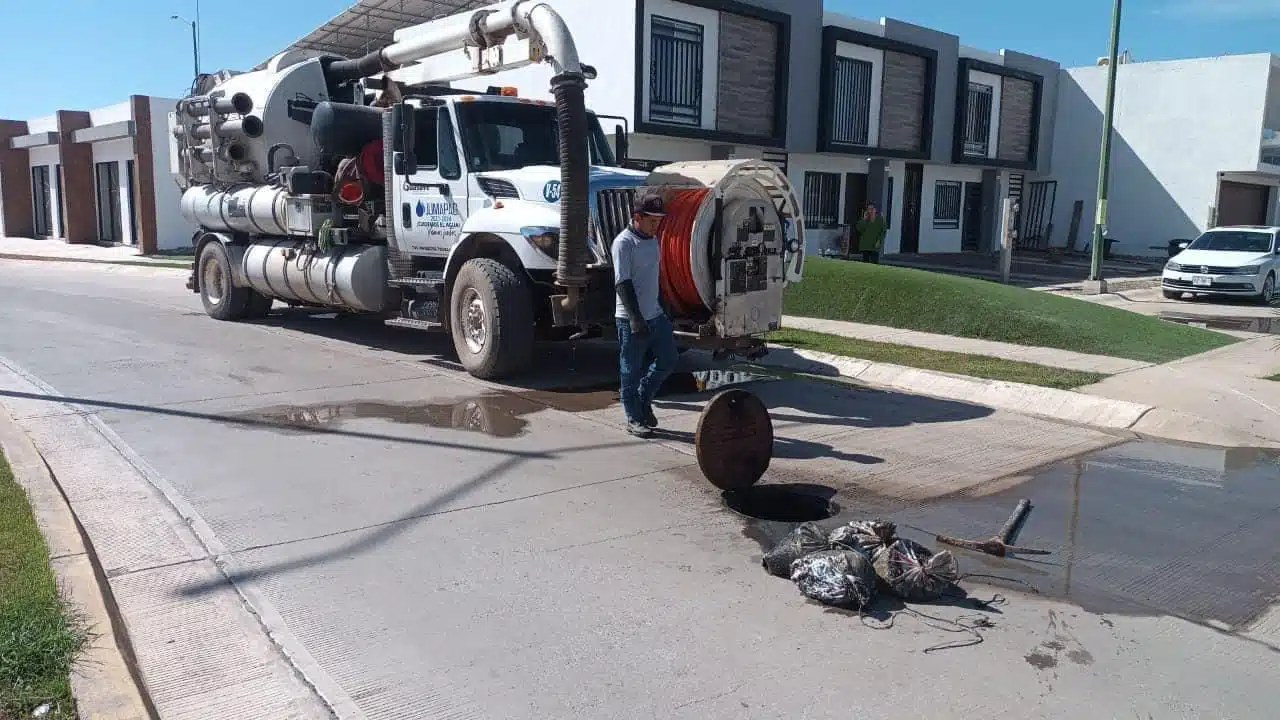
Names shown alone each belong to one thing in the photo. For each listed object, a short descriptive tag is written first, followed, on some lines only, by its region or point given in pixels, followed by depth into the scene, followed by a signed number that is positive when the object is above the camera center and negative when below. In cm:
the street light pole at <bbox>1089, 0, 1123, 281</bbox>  2088 +125
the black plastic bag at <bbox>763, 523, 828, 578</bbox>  511 -171
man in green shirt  2116 -36
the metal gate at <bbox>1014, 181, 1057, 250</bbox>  3662 +29
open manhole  616 -183
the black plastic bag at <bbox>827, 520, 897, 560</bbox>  511 -165
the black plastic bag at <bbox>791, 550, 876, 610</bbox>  471 -173
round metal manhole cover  637 -146
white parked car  2008 -85
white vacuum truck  895 +4
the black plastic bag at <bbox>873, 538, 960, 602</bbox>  480 -171
